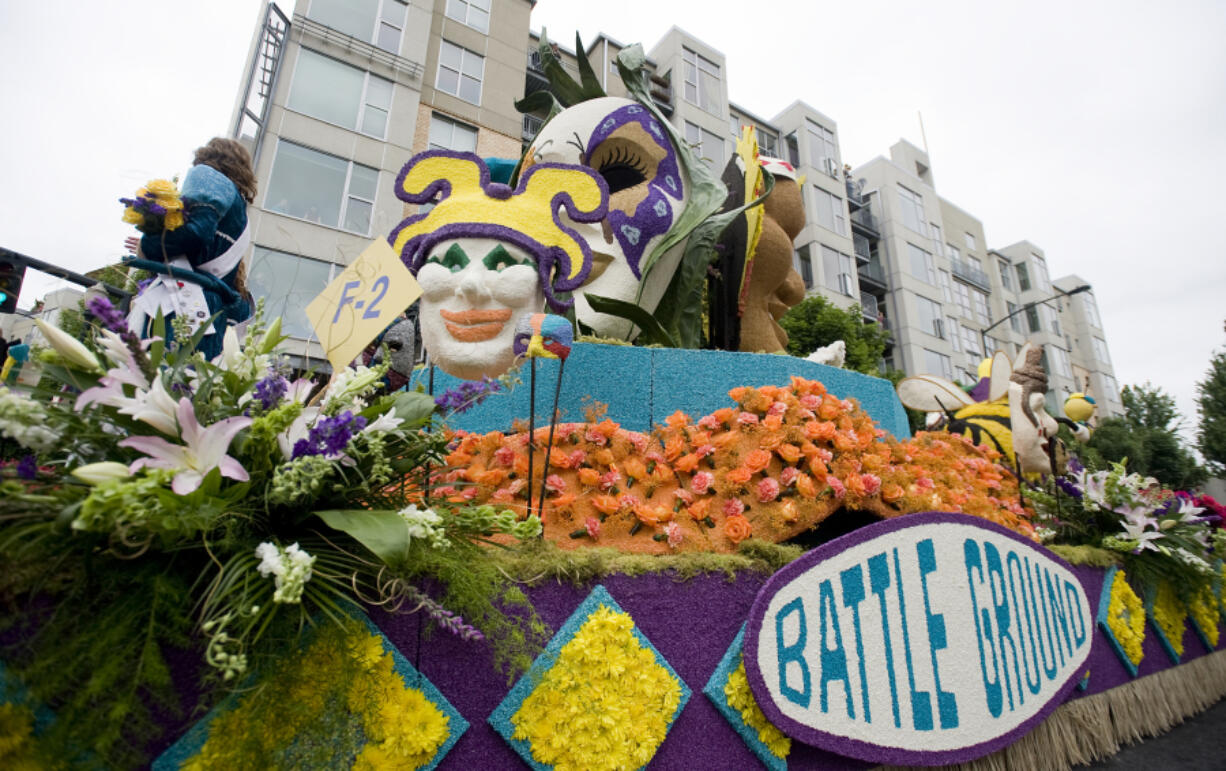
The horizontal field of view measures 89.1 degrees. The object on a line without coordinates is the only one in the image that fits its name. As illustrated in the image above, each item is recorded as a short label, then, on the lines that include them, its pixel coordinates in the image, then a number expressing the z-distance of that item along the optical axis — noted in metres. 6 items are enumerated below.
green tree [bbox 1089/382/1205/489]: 17.55
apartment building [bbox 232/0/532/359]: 13.09
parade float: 1.32
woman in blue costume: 3.36
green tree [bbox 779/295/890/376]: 15.74
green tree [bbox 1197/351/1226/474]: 19.33
